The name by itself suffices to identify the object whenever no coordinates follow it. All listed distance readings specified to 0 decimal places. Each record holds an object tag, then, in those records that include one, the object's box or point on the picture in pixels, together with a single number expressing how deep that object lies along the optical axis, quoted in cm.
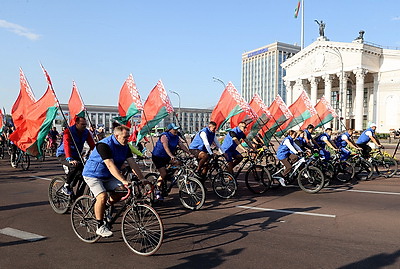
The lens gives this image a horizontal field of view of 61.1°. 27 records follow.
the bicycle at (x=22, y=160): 1381
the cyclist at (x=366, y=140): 1142
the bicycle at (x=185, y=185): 701
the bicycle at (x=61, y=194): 664
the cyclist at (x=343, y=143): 1105
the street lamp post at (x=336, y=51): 5392
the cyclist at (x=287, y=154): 891
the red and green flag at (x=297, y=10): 5948
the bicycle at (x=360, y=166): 1095
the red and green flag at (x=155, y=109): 1303
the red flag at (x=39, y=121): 892
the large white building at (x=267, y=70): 13400
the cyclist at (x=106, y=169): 463
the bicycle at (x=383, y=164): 1152
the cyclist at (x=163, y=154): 737
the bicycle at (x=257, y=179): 878
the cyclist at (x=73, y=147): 658
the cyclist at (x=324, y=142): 1048
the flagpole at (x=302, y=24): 5894
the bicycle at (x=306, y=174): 870
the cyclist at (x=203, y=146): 823
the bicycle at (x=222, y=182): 816
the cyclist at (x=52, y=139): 2023
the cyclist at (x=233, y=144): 906
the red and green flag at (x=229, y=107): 1355
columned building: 5341
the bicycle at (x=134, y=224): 442
